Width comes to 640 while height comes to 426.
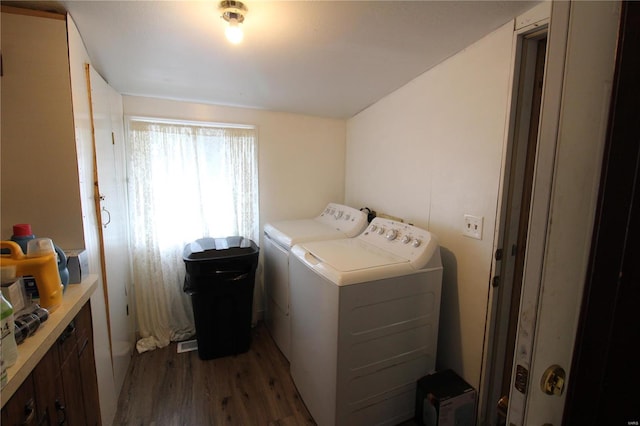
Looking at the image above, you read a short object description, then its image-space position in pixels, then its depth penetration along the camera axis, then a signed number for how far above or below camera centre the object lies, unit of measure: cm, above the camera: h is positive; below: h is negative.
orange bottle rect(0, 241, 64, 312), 95 -32
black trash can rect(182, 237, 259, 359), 210 -88
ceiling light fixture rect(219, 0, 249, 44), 111 +67
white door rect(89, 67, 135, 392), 160 -24
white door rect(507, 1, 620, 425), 49 -2
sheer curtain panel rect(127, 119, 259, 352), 227 -20
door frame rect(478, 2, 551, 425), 125 -10
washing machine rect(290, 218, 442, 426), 141 -79
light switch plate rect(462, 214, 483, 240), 150 -24
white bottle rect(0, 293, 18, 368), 68 -40
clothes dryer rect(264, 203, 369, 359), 211 -51
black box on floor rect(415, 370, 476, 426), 146 -118
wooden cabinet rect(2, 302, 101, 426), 76 -70
